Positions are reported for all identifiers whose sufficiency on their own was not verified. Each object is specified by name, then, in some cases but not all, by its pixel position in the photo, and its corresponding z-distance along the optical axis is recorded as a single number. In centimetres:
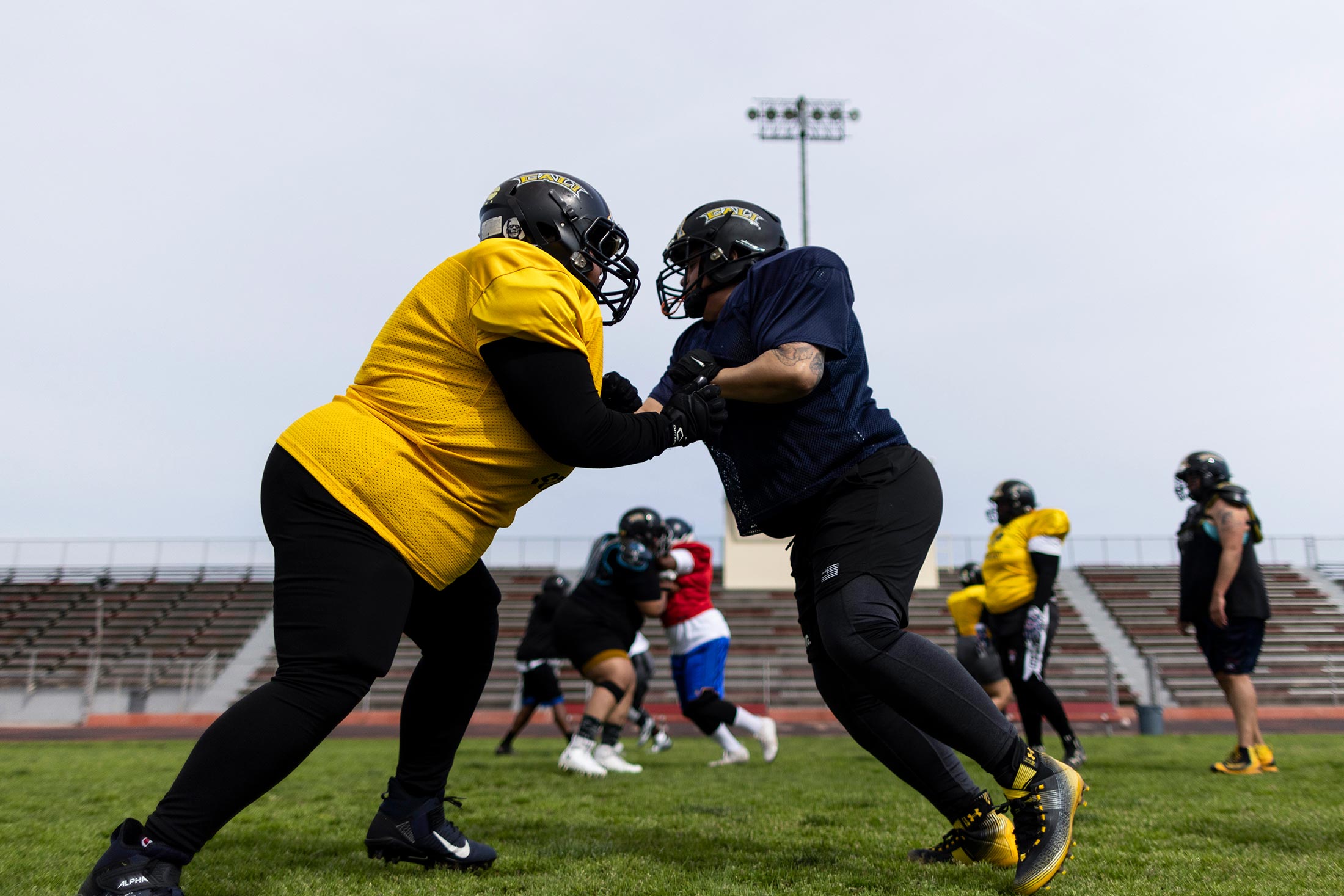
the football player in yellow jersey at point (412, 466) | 220
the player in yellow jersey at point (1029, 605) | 722
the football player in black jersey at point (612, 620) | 754
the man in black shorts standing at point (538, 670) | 1011
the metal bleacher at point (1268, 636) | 1994
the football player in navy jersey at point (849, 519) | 270
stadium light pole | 3325
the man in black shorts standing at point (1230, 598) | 636
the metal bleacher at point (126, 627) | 2188
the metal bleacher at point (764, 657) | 1995
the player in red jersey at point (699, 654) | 812
